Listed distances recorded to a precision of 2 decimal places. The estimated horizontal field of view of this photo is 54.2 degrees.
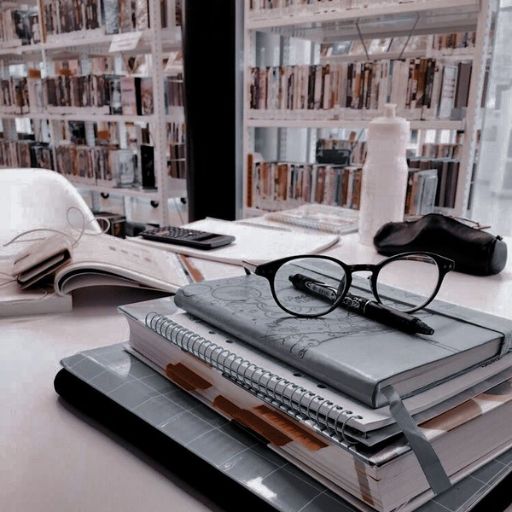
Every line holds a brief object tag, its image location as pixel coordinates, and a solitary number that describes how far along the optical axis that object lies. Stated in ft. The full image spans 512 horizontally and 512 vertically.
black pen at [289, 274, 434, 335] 1.17
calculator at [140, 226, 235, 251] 2.72
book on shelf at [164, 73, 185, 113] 8.73
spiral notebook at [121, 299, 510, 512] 0.86
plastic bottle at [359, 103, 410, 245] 2.83
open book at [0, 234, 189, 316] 1.93
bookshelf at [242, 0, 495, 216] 5.53
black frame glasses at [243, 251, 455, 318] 1.33
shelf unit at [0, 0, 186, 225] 7.89
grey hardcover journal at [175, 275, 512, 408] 0.97
